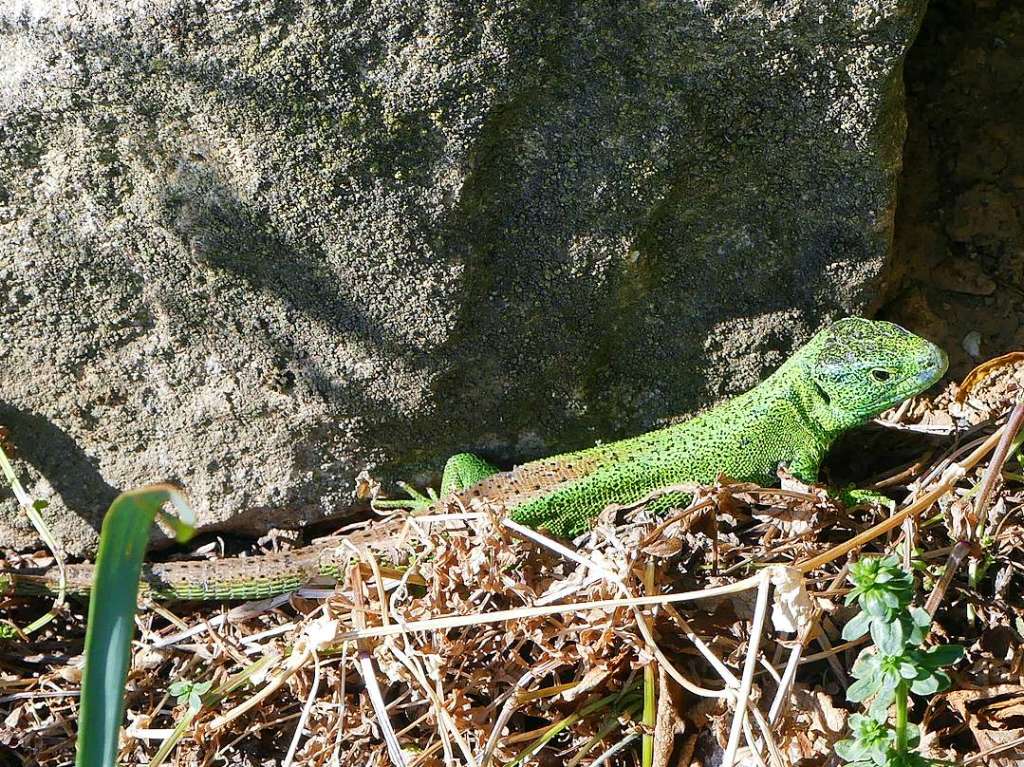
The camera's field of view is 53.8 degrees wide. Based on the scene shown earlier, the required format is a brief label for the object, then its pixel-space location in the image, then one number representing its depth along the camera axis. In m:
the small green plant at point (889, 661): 1.76
